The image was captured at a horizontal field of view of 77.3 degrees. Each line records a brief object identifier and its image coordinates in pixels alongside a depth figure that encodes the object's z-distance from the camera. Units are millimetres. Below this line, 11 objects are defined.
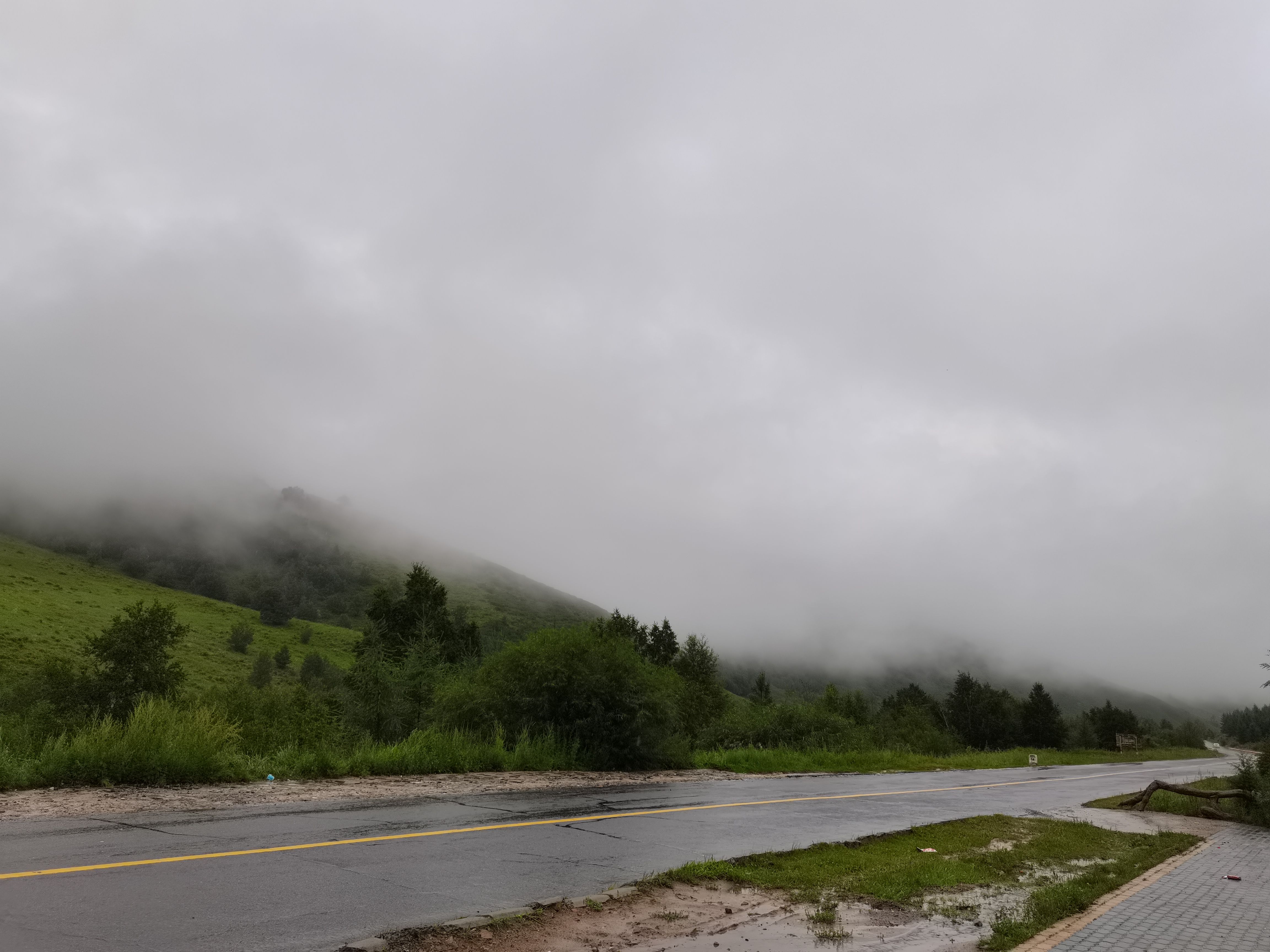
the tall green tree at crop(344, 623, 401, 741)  29375
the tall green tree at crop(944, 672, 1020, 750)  128250
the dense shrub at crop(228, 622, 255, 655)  95062
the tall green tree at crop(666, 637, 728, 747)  68312
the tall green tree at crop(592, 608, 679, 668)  86750
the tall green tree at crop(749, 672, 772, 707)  99850
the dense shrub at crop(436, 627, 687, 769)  22000
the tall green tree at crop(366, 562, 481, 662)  66625
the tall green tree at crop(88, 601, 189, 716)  35812
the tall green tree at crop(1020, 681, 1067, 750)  125188
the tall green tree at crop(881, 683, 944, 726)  106688
